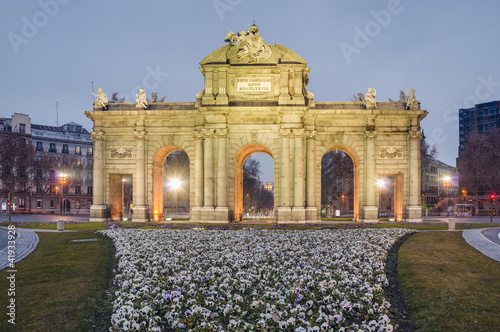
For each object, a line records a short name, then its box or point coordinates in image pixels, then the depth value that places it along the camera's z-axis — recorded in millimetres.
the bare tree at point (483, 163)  70812
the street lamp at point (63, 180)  45906
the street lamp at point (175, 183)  50638
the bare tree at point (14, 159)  66375
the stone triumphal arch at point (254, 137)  39500
